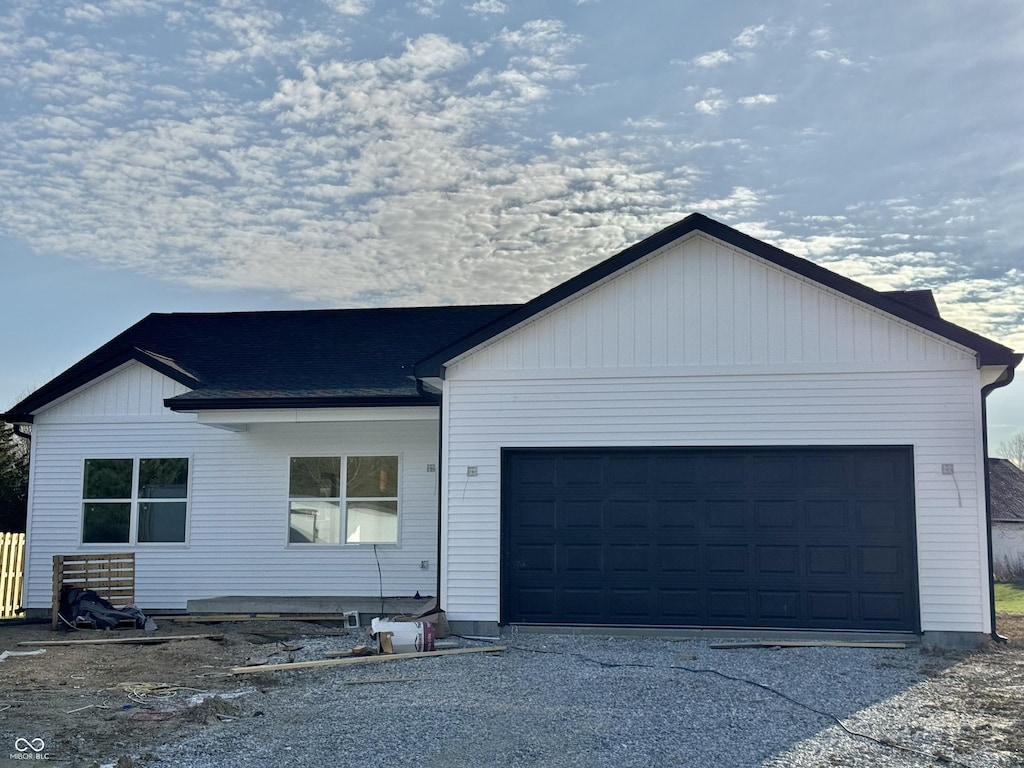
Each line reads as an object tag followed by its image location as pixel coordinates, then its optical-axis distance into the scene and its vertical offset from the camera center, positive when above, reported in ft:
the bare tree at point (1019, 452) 227.40 +10.57
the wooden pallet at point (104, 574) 47.44 -4.16
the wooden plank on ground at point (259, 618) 46.85 -6.13
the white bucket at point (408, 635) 36.24 -5.35
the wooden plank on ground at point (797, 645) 36.88 -5.75
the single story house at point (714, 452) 38.55 +1.80
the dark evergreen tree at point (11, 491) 67.00 +0.01
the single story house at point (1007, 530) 82.43 -2.93
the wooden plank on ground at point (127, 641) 39.78 -6.22
